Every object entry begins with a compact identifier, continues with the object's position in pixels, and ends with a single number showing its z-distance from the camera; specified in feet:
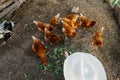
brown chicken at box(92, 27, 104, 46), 8.66
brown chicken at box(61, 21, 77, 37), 8.55
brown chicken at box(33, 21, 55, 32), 8.79
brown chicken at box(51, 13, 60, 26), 9.01
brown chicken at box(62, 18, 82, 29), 8.85
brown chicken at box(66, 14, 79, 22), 9.10
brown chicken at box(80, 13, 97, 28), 9.11
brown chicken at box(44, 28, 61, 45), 8.38
